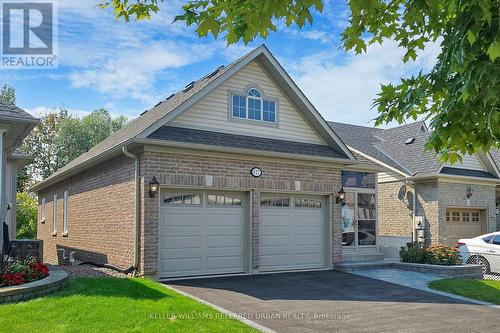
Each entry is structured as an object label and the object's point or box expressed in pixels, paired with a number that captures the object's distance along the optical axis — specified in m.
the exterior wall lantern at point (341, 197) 15.21
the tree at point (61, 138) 40.88
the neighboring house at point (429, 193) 19.34
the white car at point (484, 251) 15.87
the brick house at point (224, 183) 12.24
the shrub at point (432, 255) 15.12
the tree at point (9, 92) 40.28
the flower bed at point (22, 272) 8.75
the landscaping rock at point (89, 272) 11.30
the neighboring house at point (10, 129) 9.98
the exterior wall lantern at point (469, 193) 20.25
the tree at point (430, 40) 4.52
